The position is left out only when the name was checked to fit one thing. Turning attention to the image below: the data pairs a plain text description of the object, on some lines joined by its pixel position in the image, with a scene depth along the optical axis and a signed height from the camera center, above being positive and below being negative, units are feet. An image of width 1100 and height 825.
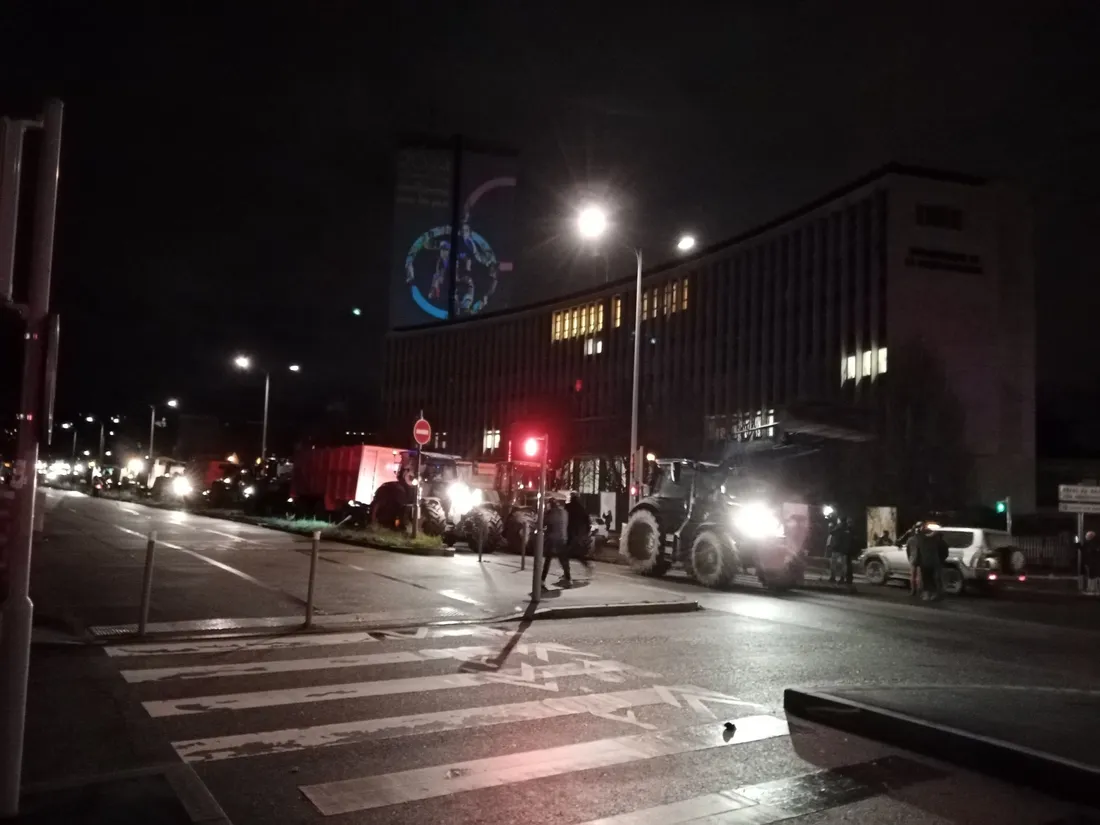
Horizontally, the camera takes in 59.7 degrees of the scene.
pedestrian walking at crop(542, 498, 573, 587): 57.72 -3.10
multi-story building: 149.07 +33.91
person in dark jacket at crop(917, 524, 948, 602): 64.69 -4.05
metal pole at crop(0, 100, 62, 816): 15.80 -0.99
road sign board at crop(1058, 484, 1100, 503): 76.23 +1.16
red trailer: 96.02 +0.33
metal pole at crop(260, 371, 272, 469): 159.28 +13.50
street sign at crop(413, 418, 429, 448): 71.60 +3.60
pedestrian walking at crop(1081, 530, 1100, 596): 80.18 -4.36
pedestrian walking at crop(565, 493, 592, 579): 62.08 -2.12
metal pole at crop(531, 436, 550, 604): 47.50 -3.75
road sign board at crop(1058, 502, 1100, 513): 76.29 +0.09
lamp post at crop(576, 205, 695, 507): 74.64 +20.88
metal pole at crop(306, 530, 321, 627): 38.68 -4.76
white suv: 72.64 -4.24
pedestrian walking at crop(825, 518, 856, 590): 75.77 -4.36
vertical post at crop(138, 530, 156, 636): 35.40 -4.52
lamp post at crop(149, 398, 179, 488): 216.19 +0.20
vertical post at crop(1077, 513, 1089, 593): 79.20 -4.57
